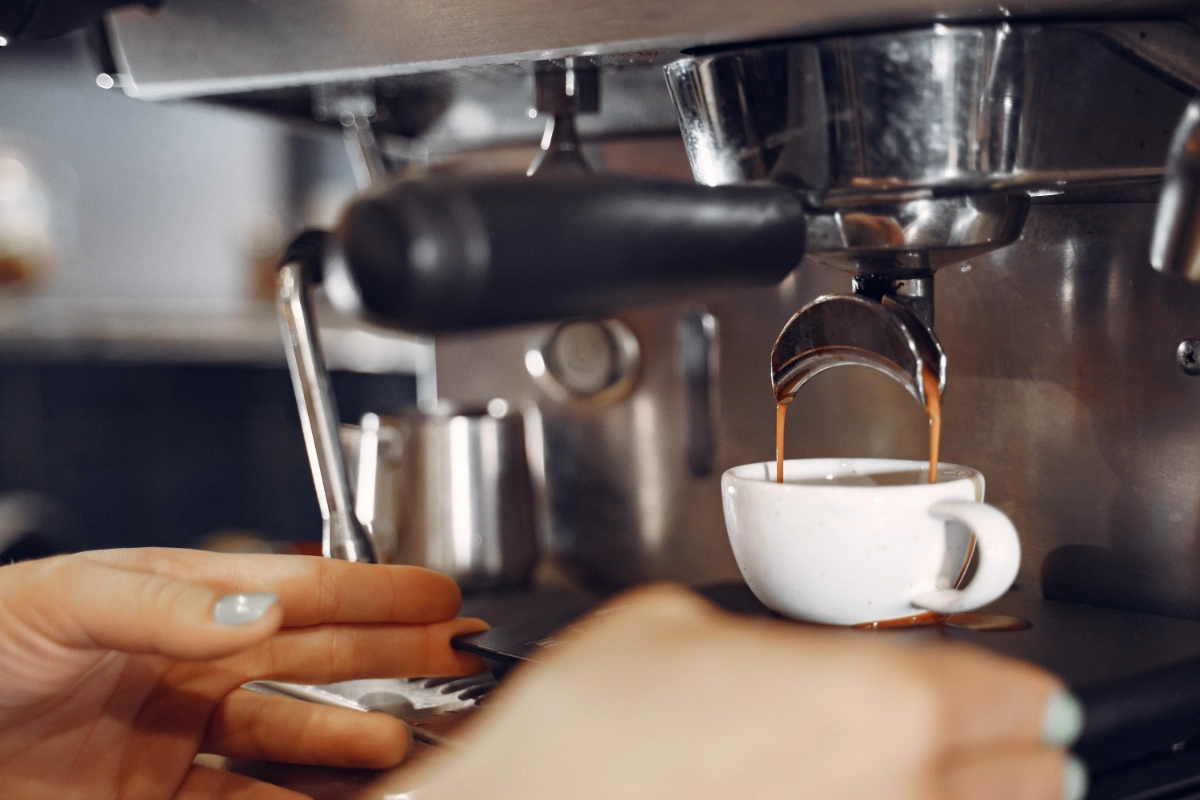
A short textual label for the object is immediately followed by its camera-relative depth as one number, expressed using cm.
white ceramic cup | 39
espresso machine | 30
